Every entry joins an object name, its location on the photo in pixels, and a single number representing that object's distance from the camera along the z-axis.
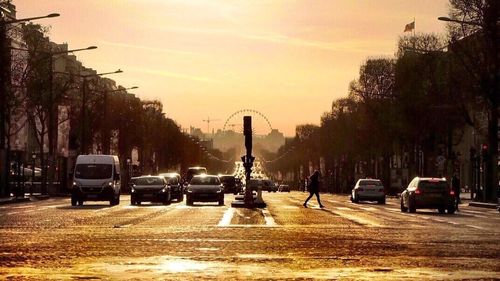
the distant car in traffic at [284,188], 172.00
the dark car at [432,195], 50.00
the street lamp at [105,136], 114.90
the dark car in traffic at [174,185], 72.50
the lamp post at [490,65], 62.91
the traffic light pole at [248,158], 54.09
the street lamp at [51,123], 80.22
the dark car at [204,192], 61.09
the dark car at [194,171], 118.69
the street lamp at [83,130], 95.50
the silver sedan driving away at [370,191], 71.56
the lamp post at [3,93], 64.44
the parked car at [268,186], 154.25
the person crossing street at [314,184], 56.98
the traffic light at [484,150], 64.56
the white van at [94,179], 58.84
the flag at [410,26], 111.46
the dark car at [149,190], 63.00
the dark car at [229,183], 115.81
